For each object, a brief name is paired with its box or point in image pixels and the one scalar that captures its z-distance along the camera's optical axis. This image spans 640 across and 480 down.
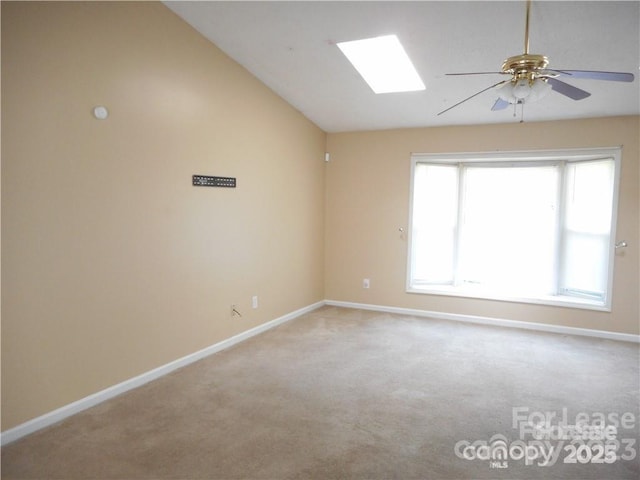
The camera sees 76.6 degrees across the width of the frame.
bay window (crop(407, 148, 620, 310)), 4.45
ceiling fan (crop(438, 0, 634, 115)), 2.06
